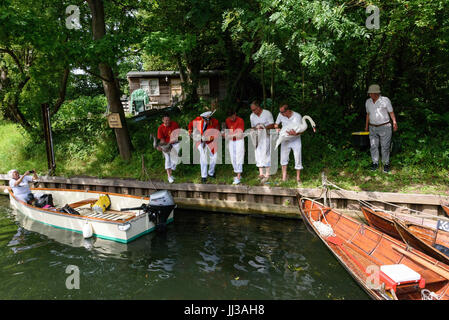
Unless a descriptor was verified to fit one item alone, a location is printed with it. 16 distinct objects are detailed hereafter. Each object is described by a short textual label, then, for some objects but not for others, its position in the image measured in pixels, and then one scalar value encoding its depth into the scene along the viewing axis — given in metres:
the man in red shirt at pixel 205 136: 8.49
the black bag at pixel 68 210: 7.85
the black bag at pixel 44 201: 8.59
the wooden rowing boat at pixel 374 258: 4.27
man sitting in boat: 8.77
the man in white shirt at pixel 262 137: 8.17
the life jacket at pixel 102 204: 8.31
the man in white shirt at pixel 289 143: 7.94
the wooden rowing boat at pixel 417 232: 5.04
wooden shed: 23.27
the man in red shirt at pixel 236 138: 8.36
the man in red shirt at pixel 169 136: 8.99
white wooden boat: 7.01
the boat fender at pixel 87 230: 7.24
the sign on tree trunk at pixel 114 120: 10.19
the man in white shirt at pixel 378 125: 7.59
